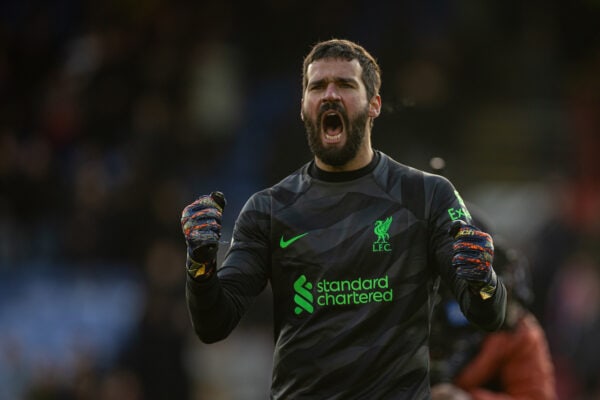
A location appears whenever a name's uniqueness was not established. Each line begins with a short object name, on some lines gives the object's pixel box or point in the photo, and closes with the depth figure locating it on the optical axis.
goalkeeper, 8.70
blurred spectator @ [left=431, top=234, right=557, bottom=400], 11.45
